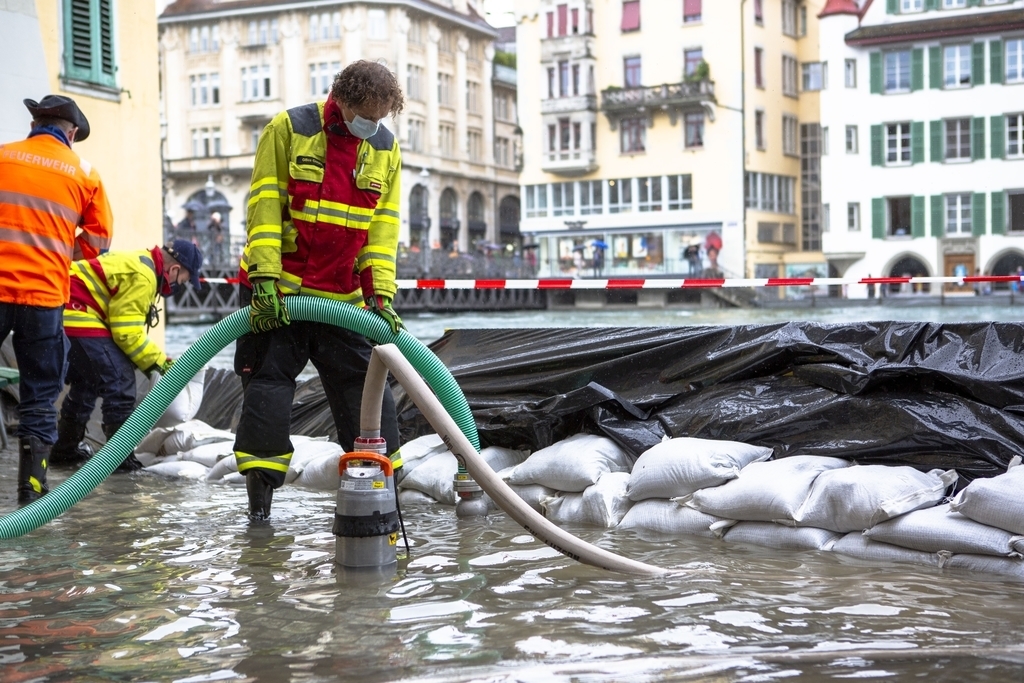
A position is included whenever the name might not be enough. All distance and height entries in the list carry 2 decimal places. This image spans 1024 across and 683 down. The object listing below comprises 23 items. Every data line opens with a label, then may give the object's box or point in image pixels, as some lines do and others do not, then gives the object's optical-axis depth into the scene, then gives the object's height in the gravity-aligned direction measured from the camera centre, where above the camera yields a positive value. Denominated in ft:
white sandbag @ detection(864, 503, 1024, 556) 11.18 -2.35
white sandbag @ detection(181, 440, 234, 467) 19.03 -2.41
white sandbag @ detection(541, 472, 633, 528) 14.15 -2.51
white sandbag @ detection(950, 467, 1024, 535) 11.17 -2.03
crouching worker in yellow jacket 17.92 -0.23
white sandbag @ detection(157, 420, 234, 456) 20.17 -2.26
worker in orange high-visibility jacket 14.35 +0.68
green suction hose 12.60 -0.87
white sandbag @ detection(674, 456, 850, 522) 12.66 -2.14
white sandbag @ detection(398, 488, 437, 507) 15.96 -2.66
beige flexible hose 10.80 -1.74
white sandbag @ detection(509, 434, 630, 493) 14.55 -2.08
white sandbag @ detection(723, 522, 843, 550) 12.46 -2.57
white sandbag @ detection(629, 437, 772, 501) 13.52 -1.97
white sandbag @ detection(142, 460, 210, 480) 18.76 -2.64
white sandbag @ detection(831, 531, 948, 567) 11.64 -2.59
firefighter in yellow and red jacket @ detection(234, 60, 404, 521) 12.96 +0.51
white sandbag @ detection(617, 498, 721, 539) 13.43 -2.56
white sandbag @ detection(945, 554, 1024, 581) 11.01 -2.58
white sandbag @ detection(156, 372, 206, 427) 21.48 -1.89
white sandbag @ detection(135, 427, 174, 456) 20.80 -2.38
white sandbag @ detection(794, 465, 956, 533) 12.07 -2.10
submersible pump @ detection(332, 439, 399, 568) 10.91 -1.94
